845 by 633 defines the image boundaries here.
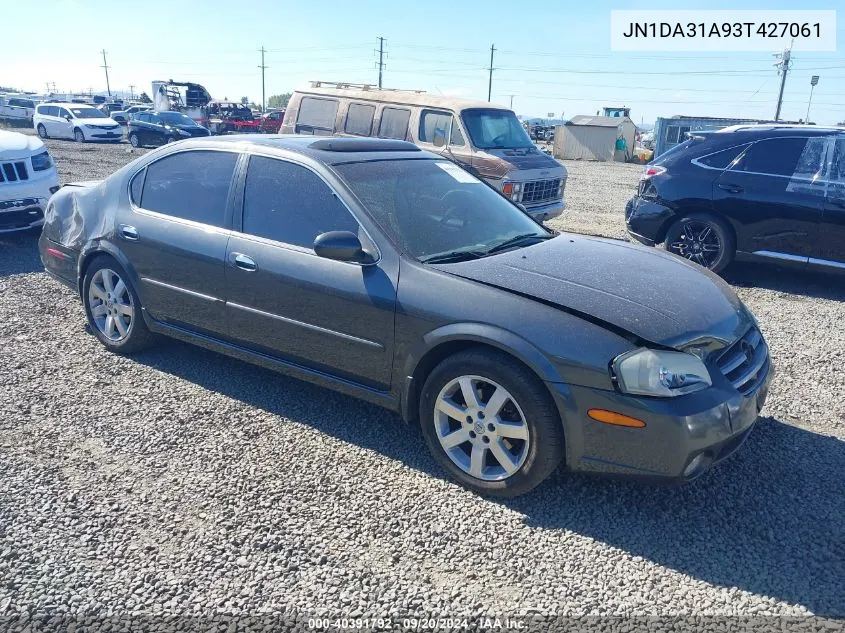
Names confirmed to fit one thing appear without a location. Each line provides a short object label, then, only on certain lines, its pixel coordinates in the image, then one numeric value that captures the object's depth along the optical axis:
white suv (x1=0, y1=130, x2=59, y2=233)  7.77
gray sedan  3.01
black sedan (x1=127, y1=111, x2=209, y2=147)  26.20
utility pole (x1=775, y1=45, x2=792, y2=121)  47.19
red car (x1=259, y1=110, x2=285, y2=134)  34.81
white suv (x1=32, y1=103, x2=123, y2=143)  27.47
